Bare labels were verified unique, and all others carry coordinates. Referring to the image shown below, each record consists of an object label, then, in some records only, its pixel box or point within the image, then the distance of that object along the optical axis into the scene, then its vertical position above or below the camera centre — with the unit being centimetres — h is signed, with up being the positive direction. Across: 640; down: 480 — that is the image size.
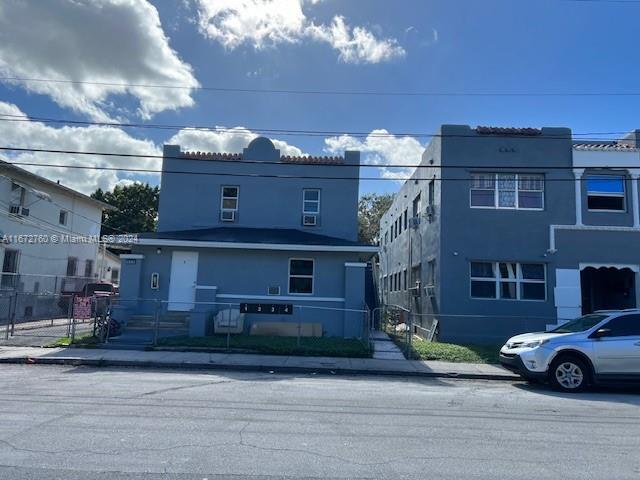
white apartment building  2235 +284
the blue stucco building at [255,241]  1755 +208
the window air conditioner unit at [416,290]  2163 +87
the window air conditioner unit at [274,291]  1805 +45
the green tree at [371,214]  4881 +910
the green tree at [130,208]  4653 +835
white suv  1000 -77
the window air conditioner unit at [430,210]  1914 +377
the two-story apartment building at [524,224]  1738 +313
